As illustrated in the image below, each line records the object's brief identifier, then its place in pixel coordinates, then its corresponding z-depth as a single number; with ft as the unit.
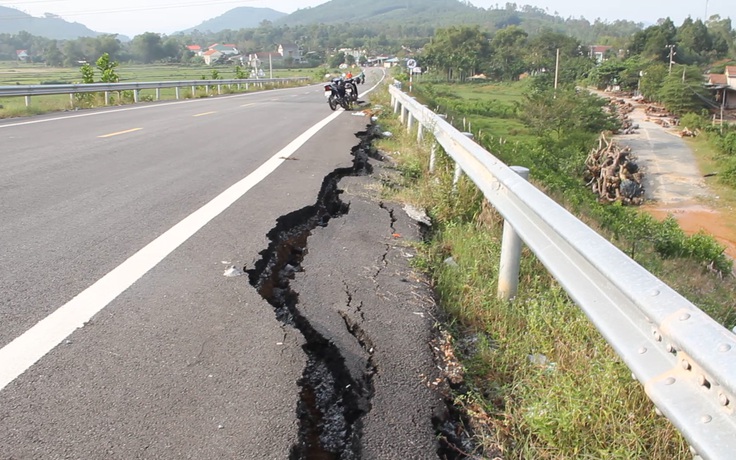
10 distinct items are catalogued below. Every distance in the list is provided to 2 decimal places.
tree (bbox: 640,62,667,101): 234.58
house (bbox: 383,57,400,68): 489.26
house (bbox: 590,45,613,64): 457.27
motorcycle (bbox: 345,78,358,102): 64.75
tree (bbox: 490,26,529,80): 372.38
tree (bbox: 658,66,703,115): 197.88
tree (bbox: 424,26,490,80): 375.25
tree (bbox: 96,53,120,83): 84.23
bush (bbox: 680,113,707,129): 166.20
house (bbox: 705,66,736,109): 210.18
